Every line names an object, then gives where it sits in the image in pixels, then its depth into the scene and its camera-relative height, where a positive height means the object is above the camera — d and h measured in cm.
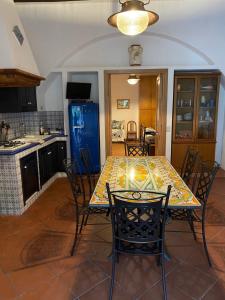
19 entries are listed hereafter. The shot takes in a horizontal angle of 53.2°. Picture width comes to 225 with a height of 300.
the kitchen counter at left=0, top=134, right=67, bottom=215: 298 -84
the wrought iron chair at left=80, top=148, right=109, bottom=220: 287 -52
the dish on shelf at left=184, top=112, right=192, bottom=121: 468 +3
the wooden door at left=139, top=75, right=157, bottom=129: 810 +59
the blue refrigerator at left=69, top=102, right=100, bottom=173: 441 -19
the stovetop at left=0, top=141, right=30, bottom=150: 309 -38
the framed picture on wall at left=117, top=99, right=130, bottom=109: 869 +58
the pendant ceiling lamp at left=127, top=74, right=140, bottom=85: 650 +114
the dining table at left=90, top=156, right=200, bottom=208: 182 -63
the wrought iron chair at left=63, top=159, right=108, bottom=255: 224 -76
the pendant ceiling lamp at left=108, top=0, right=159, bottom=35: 197 +92
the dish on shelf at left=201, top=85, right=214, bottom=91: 453 +61
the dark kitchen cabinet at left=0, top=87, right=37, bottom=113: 360 +32
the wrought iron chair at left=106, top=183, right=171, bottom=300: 161 -83
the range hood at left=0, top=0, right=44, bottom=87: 303 +98
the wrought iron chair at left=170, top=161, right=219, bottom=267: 206 -78
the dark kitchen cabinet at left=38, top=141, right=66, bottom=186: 388 -76
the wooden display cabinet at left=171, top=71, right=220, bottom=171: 450 +4
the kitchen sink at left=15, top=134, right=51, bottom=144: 376 -35
